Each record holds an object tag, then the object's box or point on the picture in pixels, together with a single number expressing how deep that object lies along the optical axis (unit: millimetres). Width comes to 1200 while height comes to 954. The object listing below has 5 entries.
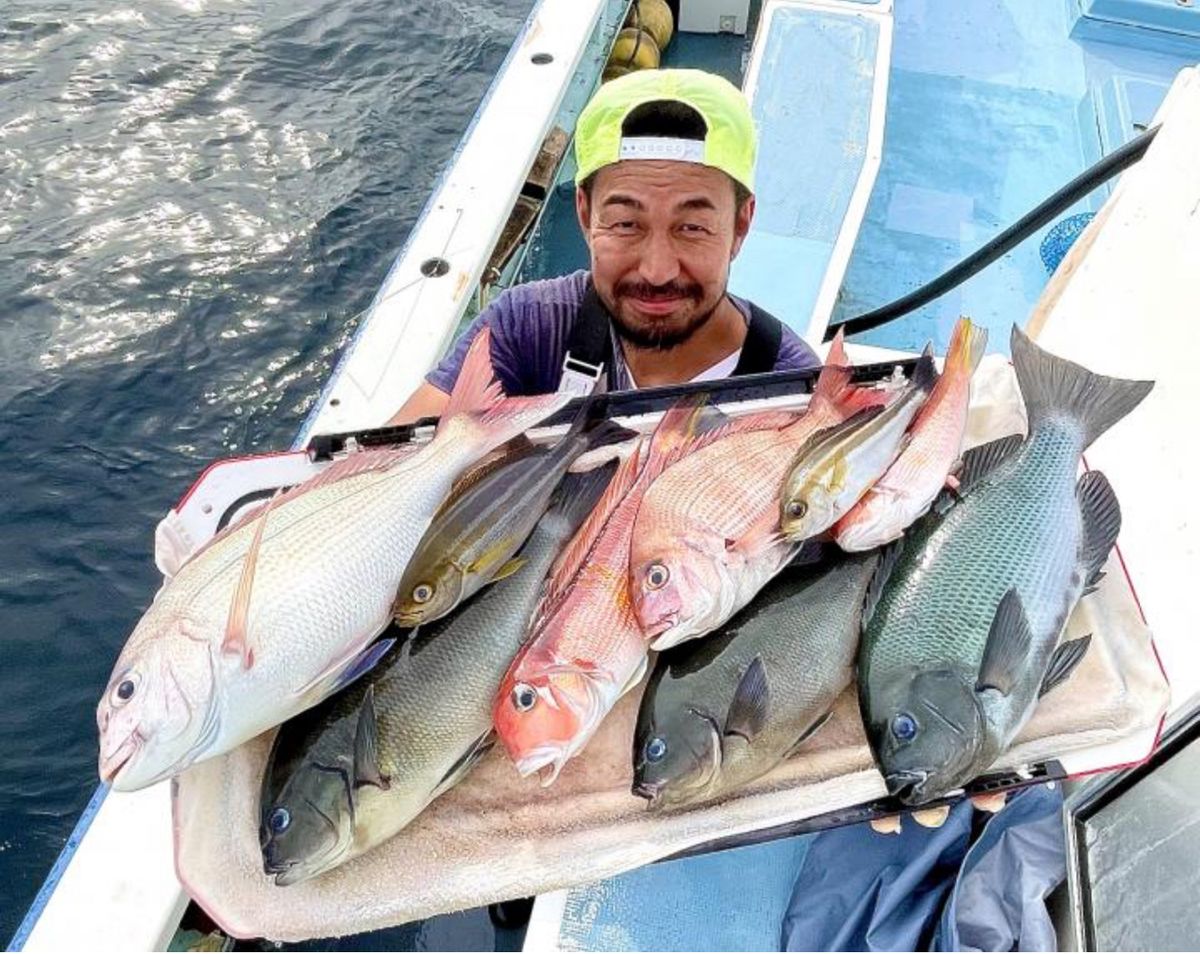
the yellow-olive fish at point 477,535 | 1218
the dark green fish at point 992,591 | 1136
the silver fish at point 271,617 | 1015
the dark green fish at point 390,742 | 1054
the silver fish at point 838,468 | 1203
